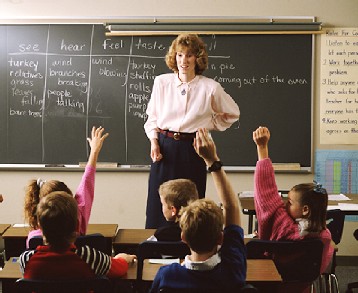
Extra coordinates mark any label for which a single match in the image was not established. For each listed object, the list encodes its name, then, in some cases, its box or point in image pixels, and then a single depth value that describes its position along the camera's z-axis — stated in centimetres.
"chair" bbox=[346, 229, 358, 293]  472
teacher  429
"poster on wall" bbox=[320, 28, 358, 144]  554
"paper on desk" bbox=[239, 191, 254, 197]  486
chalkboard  559
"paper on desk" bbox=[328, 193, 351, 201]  481
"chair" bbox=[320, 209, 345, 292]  388
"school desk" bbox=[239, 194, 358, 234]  432
